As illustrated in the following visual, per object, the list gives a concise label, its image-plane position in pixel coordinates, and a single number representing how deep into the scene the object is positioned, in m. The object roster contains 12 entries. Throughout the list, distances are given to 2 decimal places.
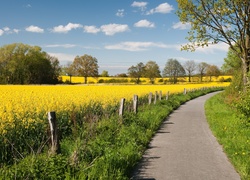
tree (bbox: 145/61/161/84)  104.32
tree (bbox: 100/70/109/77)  136.51
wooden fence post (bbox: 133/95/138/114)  15.62
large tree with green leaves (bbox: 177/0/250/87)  22.19
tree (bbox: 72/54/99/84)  97.38
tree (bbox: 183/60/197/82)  124.72
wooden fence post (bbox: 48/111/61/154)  6.51
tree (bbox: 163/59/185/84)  118.56
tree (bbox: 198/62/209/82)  125.80
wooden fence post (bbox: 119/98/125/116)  12.80
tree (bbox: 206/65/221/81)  117.85
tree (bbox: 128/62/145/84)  104.38
